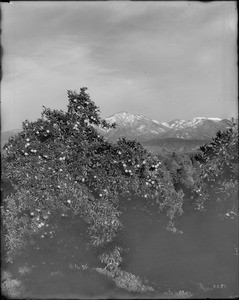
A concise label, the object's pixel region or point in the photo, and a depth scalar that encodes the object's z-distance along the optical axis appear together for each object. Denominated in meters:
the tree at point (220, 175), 14.98
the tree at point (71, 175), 15.71
